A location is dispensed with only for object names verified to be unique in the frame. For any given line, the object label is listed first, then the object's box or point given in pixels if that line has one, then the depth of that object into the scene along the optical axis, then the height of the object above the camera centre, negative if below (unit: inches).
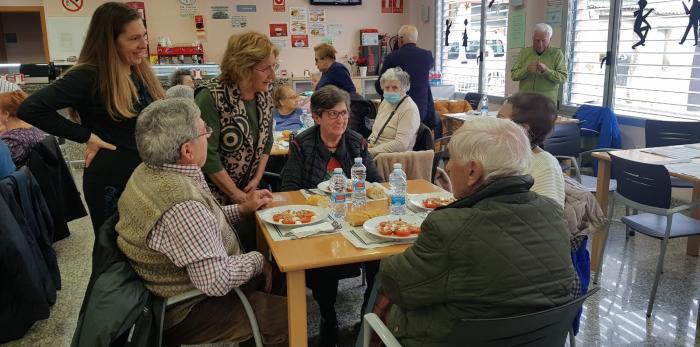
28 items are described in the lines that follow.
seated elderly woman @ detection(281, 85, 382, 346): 104.5 -15.1
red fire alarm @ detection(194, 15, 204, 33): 310.0 +27.4
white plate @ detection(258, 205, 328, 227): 81.0 -22.4
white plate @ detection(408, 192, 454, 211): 87.4 -22.1
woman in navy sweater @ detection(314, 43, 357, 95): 183.5 -0.5
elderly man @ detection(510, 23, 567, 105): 203.0 -0.3
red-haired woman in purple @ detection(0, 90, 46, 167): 134.4 -14.6
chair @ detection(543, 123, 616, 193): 167.4 -23.8
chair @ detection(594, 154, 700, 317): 106.2 -28.3
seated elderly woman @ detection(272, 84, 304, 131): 182.4 -13.9
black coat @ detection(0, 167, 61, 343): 97.6 -36.5
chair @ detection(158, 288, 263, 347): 64.4 -29.3
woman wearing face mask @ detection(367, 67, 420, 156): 144.3 -14.0
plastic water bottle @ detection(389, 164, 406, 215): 85.3 -20.4
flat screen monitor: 328.2 +40.4
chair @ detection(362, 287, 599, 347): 48.4 -24.2
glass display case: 262.3 +0.7
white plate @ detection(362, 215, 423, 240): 72.4 -22.3
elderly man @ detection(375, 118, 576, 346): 50.4 -17.9
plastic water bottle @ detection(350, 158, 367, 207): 91.2 -21.1
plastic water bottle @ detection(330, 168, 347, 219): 87.7 -20.3
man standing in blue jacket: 196.5 +1.2
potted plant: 332.5 +2.9
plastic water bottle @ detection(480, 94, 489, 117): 224.7 -17.1
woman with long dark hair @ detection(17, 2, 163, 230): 84.4 -4.7
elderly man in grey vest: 62.9 -19.6
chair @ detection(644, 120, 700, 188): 151.5 -20.0
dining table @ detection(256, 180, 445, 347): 67.0 -23.6
